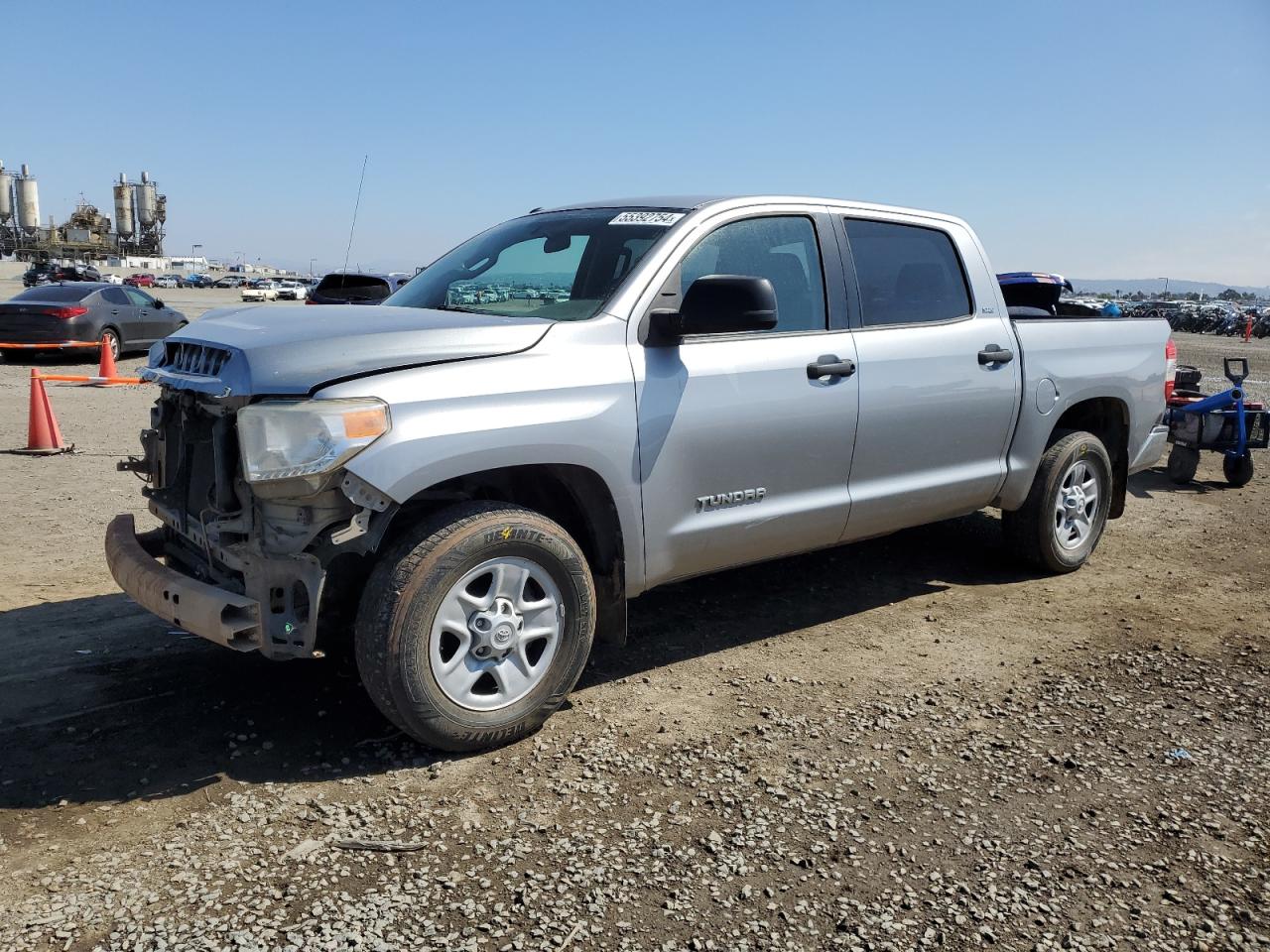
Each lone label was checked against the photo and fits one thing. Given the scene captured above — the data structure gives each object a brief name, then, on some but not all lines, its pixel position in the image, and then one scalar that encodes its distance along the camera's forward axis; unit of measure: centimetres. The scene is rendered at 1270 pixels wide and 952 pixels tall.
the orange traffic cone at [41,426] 867
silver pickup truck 317
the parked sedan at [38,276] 5101
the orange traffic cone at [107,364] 1408
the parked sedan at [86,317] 1580
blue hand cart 863
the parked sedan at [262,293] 5426
